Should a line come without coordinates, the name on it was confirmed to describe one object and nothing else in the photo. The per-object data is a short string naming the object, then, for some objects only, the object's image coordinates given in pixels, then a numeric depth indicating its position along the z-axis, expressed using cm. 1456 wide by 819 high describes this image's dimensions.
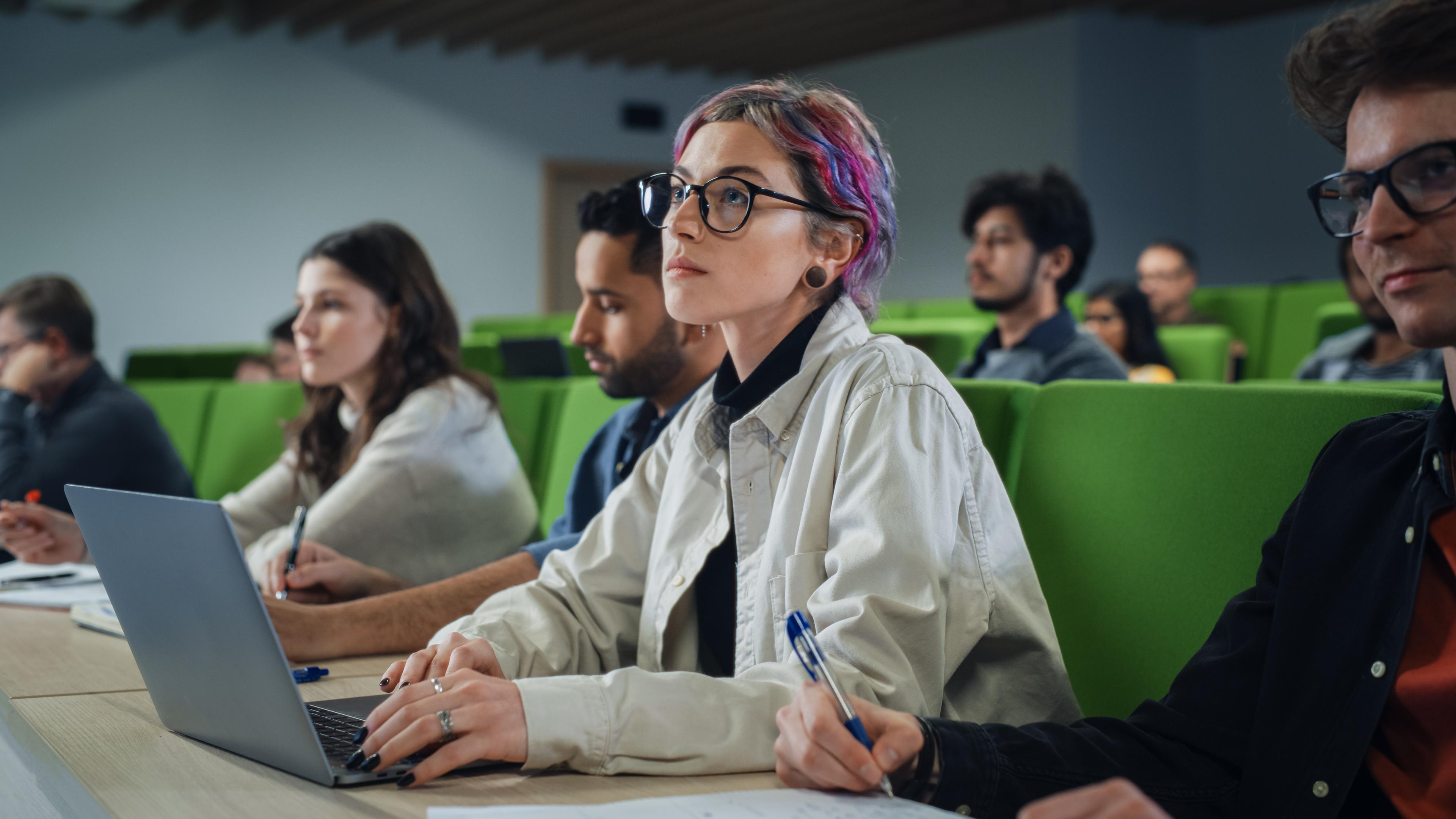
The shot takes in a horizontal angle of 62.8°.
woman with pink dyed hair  87
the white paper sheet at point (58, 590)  167
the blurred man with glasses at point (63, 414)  256
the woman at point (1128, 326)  394
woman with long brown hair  196
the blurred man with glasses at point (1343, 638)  78
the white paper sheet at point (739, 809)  74
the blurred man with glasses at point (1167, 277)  536
